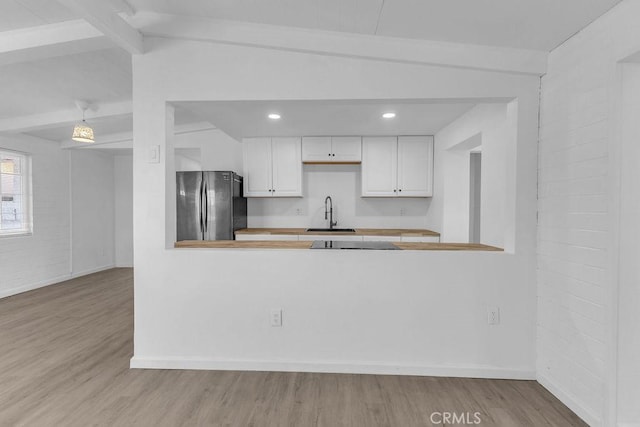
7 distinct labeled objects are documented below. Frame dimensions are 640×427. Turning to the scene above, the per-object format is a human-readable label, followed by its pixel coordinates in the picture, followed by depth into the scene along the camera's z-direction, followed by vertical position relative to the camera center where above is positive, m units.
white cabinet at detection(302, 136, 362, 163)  4.60 +0.84
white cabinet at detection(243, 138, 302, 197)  4.68 +0.58
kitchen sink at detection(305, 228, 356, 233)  4.57 -0.32
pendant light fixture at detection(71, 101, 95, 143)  3.28 +0.74
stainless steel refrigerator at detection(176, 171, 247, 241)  4.30 +0.03
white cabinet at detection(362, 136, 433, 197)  4.56 +0.59
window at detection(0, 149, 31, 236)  4.62 +0.21
